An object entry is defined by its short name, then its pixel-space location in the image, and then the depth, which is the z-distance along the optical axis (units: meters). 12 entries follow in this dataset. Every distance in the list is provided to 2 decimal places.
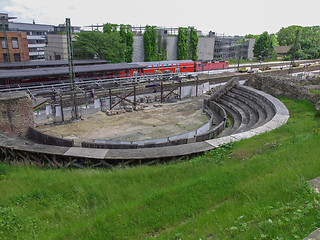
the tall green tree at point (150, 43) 69.22
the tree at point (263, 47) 89.46
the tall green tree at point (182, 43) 75.88
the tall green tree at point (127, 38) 64.69
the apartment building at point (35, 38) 77.00
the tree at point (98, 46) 53.03
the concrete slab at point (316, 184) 6.95
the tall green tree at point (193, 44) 78.00
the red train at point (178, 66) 50.31
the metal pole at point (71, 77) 24.48
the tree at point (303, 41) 97.56
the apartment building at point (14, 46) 48.38
